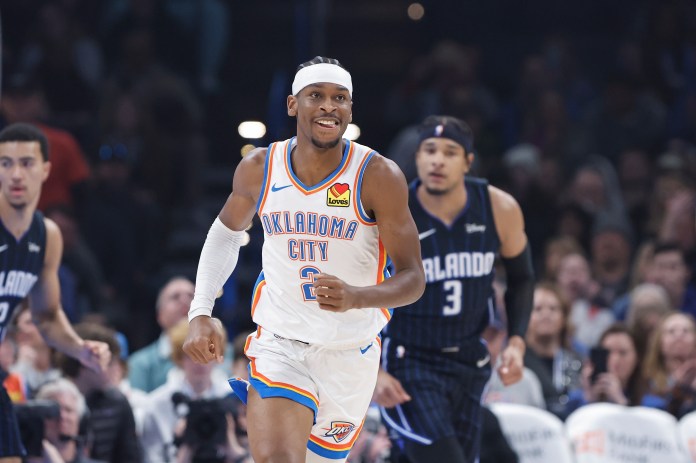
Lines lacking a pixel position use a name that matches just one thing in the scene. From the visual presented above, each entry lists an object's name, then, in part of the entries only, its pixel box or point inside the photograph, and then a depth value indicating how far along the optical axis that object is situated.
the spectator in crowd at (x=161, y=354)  19.12
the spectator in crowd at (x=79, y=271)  21.44
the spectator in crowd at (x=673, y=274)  22.41
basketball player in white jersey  11.47
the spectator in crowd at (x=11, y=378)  16.31
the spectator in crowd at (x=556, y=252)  22.80
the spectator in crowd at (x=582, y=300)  22.02
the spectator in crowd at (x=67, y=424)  15.82
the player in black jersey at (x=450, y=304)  14.30
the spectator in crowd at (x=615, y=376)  18.28
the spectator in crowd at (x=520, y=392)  18.62
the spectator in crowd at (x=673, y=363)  18.91
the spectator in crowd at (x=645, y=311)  20.14
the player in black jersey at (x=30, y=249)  14.22
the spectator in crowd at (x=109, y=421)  16.33
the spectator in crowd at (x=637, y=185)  25.72
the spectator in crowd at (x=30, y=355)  17.52
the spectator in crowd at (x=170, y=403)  17.08
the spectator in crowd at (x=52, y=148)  21.86
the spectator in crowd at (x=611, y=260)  23.67
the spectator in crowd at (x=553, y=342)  19.75
